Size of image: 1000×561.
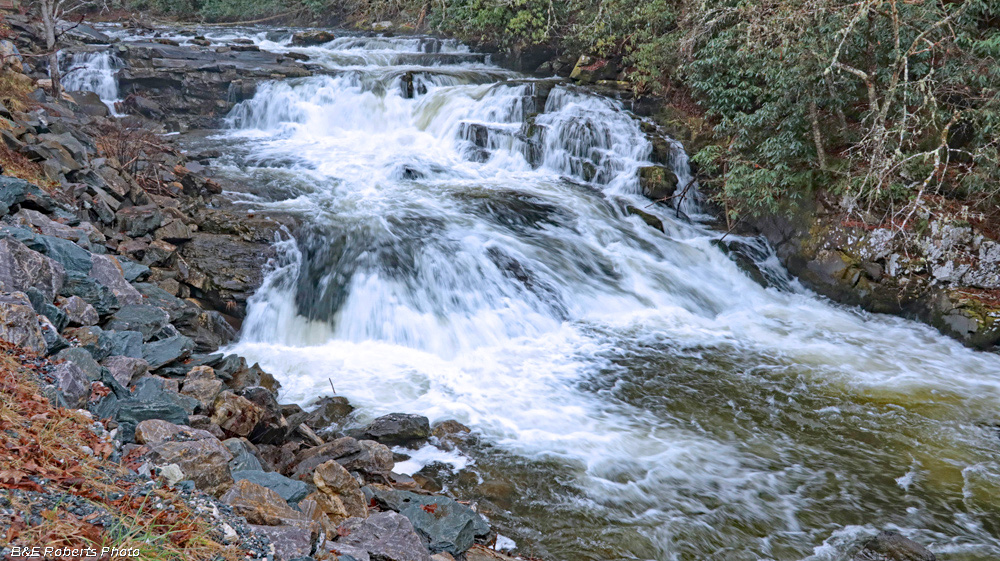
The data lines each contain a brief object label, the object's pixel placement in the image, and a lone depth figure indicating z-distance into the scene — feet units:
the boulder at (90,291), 16.40
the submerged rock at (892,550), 14.73
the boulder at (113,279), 18.48
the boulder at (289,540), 9.63
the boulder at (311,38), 68.90
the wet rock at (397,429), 18.80
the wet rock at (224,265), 25.32
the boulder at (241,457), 12.72
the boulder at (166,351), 16.58
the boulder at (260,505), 10.44
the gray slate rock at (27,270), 14.10
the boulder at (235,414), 15.71
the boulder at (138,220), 24.75
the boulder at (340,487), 13.50
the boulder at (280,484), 12.07
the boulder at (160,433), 11.53
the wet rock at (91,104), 40.81
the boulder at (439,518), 13.25
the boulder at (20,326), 11.97
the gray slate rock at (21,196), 18.21
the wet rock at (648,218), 36.50
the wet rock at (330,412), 19.53
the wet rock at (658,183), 38.96
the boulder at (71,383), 11.30
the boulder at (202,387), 16.02
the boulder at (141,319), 17.20
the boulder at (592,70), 49.93
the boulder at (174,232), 25.57
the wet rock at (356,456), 16.12
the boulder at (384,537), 11.54
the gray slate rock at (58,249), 16.05
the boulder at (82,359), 12.42
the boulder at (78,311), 15.26
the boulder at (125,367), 13.91
